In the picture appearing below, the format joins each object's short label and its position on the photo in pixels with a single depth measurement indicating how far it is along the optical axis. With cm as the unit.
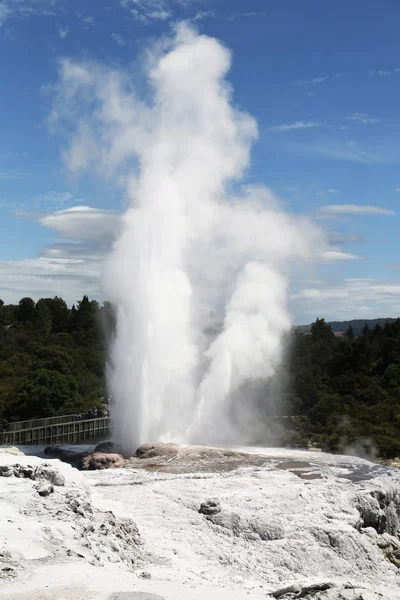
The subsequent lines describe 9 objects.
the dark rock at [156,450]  2198
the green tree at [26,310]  7462
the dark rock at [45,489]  1320
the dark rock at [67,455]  2304
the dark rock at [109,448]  2324
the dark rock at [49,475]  1438
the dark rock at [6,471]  1445
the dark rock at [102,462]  2131
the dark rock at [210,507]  1442
